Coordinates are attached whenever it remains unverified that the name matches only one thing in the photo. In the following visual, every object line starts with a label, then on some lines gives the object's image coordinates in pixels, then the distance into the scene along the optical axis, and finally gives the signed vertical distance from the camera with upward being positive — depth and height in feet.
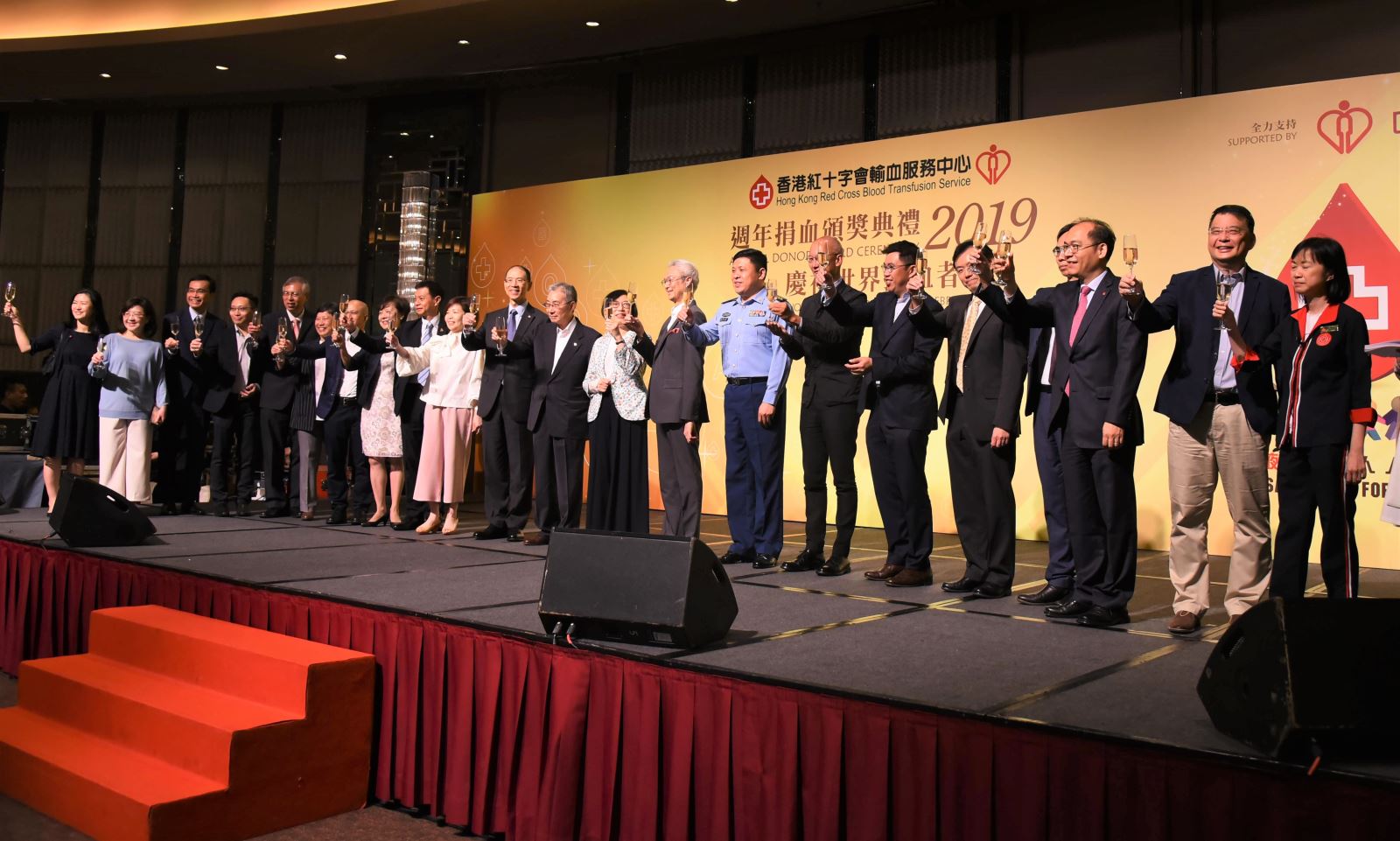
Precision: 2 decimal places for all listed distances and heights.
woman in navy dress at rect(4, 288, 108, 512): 20.01 +0.70
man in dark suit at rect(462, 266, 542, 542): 18.39 +0.67
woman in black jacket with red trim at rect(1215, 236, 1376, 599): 10.32 +0.75
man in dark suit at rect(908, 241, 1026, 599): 12.76 +0.50
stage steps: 8.73 -2.71
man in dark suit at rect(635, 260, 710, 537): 15.81 +0.90
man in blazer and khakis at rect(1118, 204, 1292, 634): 10.81 +0.77
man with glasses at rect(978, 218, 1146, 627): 11.19 +0.72
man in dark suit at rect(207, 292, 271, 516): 21.12 +0.96
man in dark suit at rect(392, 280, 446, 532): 19.42 +1.07
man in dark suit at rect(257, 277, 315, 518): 20.72 +0.75
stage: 6.61 -1.76
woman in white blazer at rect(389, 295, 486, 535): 18.67 +0.77
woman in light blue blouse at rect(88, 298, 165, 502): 19.94 +0.68
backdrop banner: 18.37 +5.89
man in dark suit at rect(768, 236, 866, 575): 14.69 +0.84
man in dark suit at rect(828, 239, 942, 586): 13.83 +0.74
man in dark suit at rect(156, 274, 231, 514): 20.92 +1.01
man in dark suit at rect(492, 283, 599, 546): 17.78 +1.10
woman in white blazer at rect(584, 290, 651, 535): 16.81 +0.42
